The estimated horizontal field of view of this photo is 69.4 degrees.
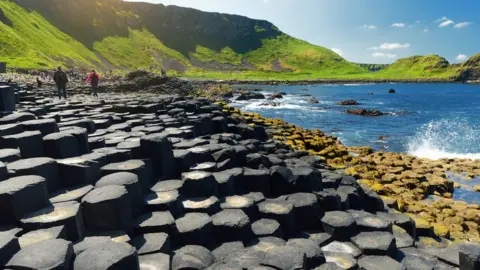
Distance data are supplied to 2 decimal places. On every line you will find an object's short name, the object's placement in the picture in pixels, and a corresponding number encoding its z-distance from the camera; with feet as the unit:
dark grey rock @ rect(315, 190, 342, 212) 22.02
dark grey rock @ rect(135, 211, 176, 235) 16.20
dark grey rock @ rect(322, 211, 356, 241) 19.58
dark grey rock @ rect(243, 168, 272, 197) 22.94
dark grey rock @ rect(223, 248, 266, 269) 14.64
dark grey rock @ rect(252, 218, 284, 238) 17.95
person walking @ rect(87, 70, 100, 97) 62.34
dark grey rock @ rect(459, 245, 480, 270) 16.06
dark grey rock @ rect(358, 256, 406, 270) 16.81
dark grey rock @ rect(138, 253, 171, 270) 13.60
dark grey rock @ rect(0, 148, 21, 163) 17.84
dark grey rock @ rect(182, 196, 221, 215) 18.65
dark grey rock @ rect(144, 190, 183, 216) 17.79
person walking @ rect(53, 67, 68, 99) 53.30
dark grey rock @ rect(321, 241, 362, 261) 18.01
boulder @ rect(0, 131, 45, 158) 19.61
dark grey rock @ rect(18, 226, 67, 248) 12.89
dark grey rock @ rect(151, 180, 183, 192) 20.01
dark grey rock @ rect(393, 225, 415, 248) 20.33
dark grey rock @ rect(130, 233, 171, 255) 14.69
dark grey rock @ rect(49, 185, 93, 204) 16.10
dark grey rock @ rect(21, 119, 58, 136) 22.30
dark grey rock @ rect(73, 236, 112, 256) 13.28
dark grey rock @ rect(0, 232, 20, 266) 11.51
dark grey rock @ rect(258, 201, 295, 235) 19.34
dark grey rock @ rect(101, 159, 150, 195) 19.10
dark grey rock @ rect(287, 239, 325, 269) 15.74
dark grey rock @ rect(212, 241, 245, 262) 16.06
